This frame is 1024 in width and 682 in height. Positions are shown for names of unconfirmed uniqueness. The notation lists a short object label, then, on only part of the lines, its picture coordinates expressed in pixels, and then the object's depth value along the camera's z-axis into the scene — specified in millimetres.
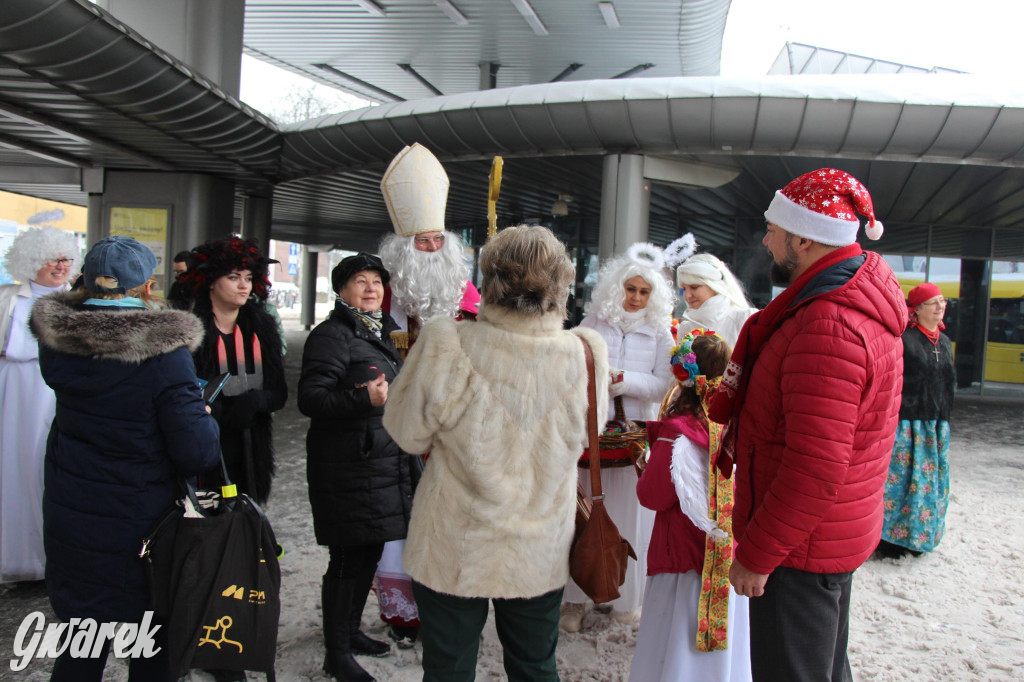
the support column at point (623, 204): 7348
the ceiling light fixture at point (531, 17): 10544
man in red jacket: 1590
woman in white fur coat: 1799
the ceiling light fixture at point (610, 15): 10602
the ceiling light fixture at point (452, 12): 10602
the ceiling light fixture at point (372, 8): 10789
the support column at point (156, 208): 8828
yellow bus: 12727
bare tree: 33344
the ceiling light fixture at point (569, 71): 13859
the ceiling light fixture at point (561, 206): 11625
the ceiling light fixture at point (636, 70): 14262
